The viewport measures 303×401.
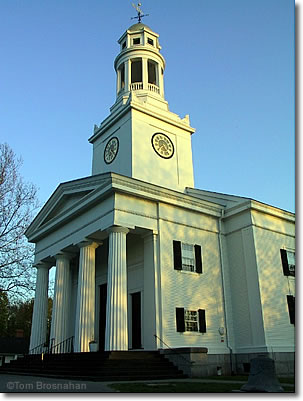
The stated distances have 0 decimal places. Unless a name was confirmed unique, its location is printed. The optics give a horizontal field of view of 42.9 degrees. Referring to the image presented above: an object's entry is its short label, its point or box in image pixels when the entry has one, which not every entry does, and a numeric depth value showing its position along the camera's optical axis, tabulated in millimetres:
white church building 18344
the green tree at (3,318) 49806
